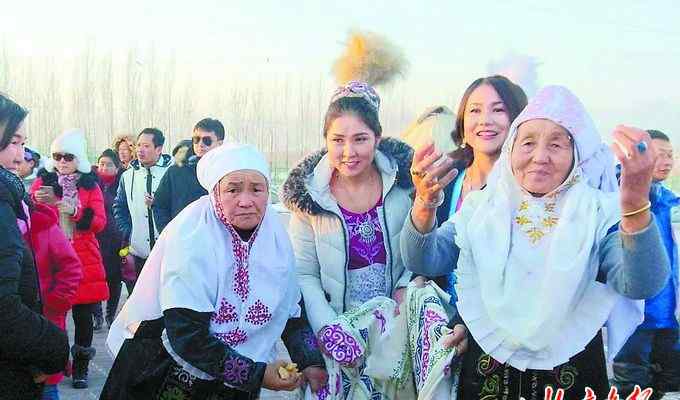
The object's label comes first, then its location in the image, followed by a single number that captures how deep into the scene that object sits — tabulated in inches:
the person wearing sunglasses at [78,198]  227.6
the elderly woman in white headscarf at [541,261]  91.4
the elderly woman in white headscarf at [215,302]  104.1
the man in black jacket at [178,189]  241.8
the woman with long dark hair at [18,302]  96.7
